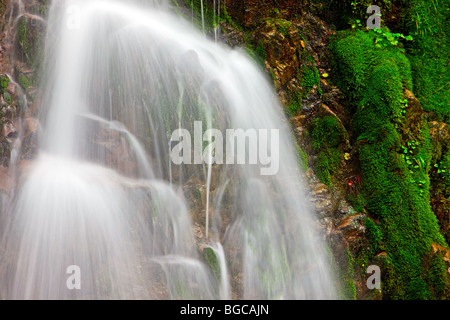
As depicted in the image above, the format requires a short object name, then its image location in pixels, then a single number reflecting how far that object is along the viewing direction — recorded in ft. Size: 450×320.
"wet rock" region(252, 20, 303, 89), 21.49
